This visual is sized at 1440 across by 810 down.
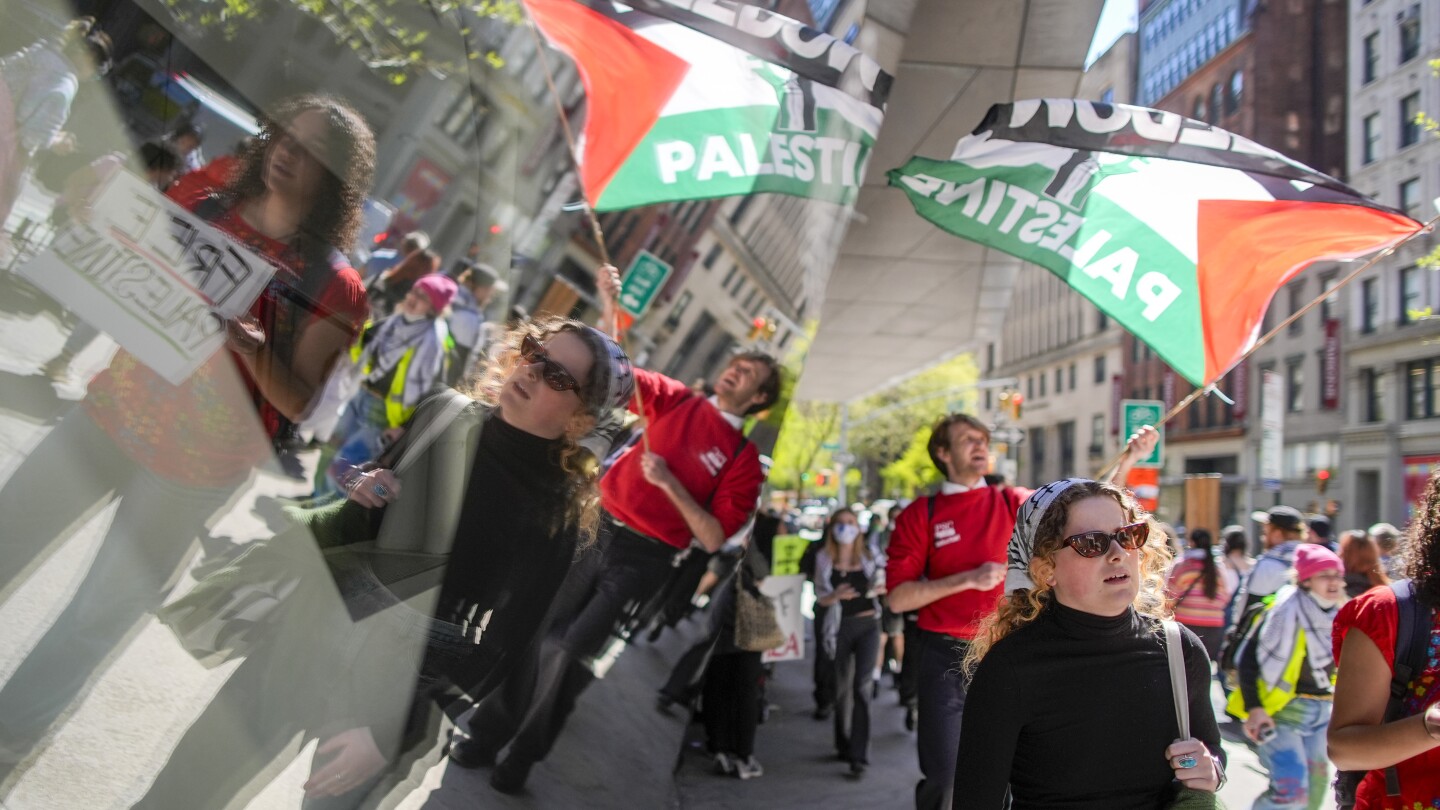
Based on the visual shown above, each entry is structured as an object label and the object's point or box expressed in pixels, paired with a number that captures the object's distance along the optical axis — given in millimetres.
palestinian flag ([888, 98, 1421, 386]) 4227
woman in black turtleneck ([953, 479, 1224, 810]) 2395
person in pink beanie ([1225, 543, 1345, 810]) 5160
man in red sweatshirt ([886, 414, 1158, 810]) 4188
